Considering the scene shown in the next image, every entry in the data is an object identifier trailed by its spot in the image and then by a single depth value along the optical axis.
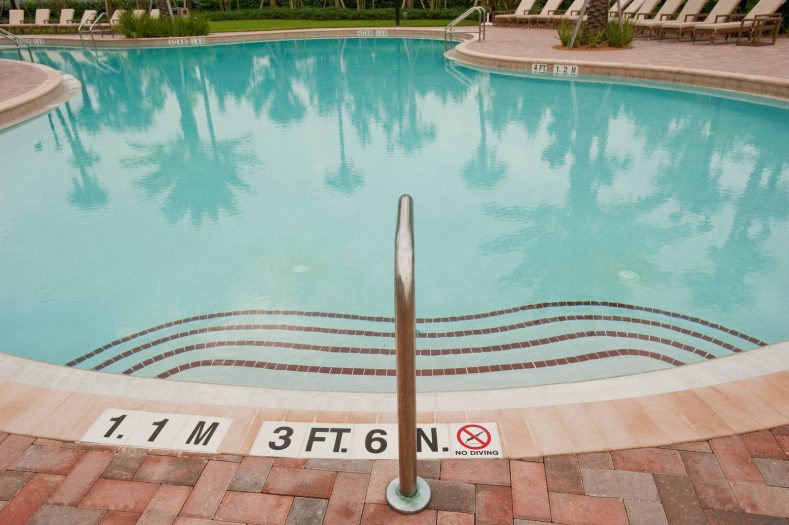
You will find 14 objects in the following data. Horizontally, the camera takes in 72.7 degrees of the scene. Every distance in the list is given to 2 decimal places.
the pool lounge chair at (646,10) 17.14
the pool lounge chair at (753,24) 13.66
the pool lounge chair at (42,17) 25.33
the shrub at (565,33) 15.30
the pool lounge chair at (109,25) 22.80
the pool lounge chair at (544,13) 20.95
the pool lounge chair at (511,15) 21.83
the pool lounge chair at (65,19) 24.28
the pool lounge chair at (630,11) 17.70
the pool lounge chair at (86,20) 23.72
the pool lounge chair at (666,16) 15.60
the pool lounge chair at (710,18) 14.58
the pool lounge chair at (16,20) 24.98
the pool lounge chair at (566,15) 19.19
